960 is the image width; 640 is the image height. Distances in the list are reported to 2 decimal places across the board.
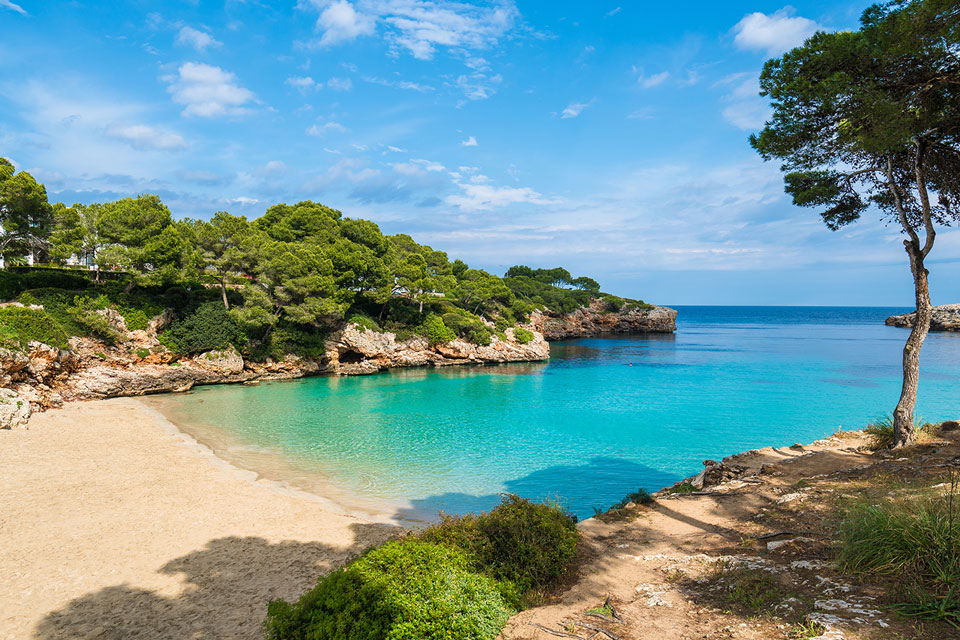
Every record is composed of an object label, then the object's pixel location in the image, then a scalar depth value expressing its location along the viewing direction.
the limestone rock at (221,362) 29.08
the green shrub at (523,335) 48.97
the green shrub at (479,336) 45.12
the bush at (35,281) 24.62
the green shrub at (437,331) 42.13
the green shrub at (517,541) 5.50
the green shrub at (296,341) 33.00
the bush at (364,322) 37.22
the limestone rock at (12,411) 16.25
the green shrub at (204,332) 28.78
